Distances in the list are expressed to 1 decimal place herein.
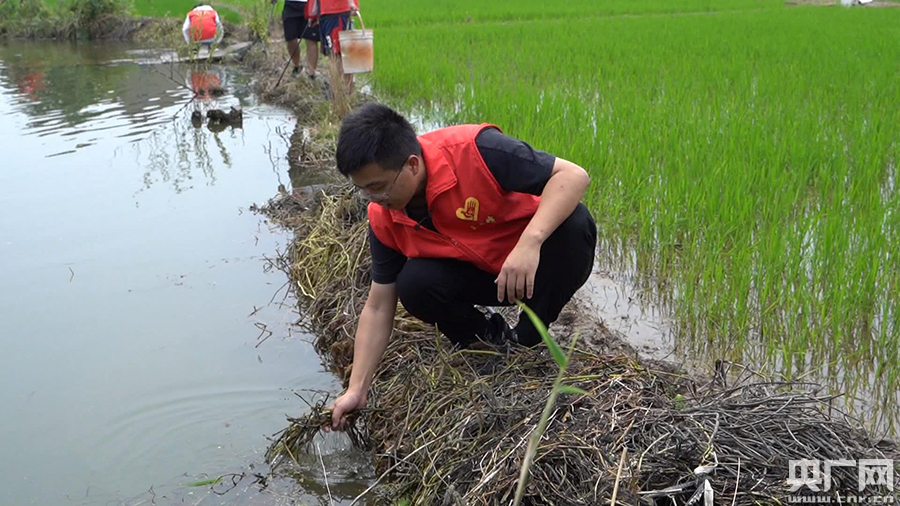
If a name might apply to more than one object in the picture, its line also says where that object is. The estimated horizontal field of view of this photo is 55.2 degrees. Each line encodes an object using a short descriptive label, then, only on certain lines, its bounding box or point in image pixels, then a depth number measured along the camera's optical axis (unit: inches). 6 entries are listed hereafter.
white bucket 217.2
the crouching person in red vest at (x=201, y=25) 313.4
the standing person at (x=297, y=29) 272.7
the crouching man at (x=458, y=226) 74.4
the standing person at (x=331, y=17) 246.1
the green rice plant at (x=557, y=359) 33.4
